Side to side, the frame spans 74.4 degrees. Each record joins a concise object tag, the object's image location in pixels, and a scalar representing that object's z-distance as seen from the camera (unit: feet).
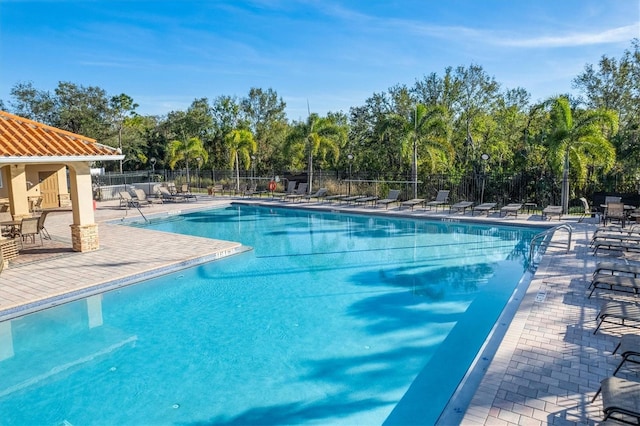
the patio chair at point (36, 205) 59.67
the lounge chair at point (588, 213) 43.81
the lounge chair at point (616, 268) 22.39
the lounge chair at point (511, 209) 47.59
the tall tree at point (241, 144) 78.98
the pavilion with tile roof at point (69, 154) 28.73
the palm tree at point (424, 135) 56.95
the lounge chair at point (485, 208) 49.18
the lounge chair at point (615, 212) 39.30
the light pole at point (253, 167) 88.53
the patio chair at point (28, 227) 32.42
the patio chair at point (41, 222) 34.06
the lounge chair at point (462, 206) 51.34
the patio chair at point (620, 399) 10.56
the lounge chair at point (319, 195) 67.00
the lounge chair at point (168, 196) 69.82
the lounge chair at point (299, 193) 67.35
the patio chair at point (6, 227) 35.12
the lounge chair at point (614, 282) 20.70
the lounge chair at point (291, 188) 69.62
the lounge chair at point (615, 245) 29.84
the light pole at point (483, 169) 54.34
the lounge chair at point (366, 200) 59.57
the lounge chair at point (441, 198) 54.08
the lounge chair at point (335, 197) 61.45
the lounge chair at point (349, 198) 60.75
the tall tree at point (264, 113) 108.94
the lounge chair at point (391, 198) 57.21
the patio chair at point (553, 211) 44.65
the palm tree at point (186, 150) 89.40
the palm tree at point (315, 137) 68.26
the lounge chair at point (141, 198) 62.95
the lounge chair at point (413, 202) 55.21
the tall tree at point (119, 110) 115.14
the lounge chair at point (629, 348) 13.70
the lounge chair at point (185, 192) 70.44
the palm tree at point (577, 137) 44.62
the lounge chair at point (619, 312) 16.92
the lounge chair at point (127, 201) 59.17
